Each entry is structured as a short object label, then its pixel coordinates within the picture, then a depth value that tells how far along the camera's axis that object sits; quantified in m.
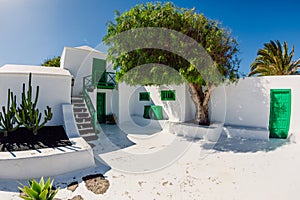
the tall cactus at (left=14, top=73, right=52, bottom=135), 5.73
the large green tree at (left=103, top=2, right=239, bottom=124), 6.33
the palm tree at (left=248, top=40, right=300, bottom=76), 13.88
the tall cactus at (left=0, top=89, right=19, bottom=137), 5.53
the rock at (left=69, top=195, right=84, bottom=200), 3.44
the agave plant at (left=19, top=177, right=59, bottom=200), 2.68
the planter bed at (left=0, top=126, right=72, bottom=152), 4.86
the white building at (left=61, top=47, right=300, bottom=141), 7.58
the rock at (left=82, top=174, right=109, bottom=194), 3.73
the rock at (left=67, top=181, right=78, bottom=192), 3.77
